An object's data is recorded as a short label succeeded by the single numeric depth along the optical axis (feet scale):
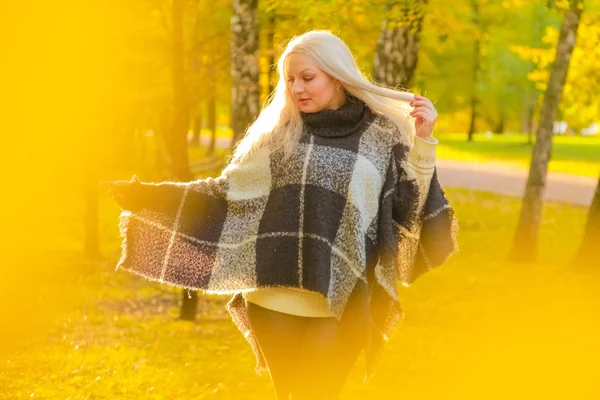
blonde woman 12.44
